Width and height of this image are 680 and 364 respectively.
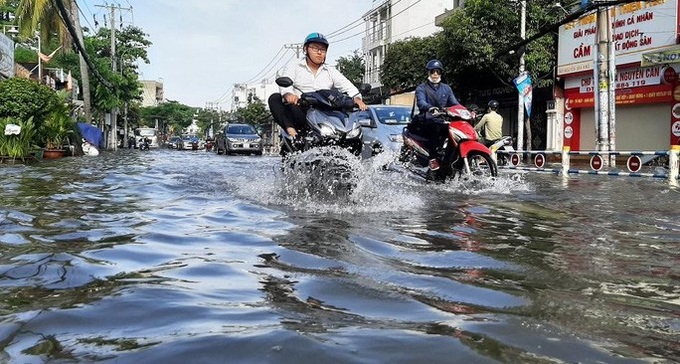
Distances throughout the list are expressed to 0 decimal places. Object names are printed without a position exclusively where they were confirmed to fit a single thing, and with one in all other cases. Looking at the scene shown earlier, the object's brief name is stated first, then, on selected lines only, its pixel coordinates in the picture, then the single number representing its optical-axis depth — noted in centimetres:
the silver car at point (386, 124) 1238
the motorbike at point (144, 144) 4550
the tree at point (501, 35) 2812
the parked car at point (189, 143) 5272
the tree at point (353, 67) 5829
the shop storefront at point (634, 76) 2111
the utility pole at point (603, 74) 1667
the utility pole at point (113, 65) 4441
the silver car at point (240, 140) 2822
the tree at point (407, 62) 3734
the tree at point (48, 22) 2515
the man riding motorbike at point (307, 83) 671
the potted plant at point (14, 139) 1381
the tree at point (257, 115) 7524
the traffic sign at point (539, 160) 1580
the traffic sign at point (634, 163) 1282
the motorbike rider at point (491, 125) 1366
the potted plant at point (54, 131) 1683
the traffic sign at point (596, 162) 1388
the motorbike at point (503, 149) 1338
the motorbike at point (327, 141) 593
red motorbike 829
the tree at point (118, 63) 3719
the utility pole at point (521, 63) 2597
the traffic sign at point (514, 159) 1712
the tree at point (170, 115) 9388
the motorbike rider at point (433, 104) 854
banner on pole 2380
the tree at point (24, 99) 1484
